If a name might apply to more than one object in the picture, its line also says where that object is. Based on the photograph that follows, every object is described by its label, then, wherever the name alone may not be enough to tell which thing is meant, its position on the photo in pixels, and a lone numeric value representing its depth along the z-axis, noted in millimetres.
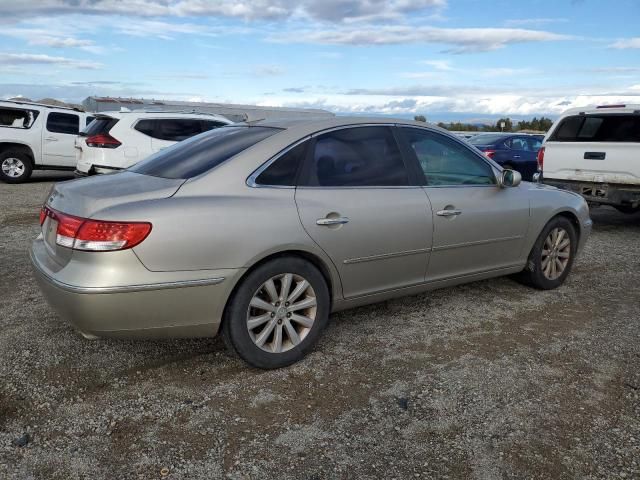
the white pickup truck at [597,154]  8023
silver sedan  3154
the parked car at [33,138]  13438
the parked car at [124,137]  10703
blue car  13148
